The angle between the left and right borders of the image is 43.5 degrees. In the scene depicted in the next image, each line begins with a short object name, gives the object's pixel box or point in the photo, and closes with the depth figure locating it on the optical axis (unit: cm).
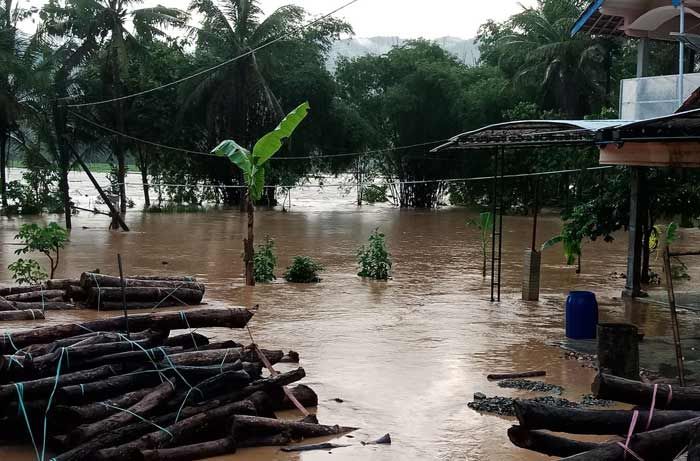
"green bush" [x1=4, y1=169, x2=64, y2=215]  3231
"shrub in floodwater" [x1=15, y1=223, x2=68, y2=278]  1608
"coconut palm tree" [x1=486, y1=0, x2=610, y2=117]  3450
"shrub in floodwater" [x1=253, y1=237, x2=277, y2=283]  1673
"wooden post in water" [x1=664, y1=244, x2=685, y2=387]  767
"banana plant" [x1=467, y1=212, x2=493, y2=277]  1784
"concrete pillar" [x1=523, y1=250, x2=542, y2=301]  1465
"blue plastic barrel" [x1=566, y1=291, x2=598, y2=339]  1148
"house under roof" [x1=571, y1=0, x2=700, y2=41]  1620
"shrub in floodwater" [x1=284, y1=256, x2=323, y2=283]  1678
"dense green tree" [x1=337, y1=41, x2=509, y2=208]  3728
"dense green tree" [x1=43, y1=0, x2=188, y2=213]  3061
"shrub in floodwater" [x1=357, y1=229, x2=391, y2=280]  1709
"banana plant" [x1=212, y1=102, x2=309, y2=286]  1578
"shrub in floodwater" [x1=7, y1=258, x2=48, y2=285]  1465
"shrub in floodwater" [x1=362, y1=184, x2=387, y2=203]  4153
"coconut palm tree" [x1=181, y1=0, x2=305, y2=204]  3300
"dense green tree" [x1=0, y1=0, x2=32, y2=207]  2719
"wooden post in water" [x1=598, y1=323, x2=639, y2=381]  841
